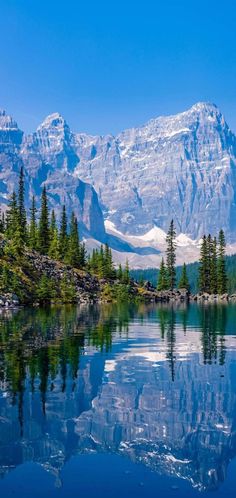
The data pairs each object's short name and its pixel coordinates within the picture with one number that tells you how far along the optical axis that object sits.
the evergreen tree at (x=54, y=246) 167.25
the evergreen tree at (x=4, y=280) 109.12
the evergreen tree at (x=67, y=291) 136.75
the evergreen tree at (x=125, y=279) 193.70
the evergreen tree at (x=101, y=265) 187.88
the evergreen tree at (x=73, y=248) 174.38
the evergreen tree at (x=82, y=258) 183.86
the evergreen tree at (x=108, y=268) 191.88
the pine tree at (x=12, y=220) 141.50
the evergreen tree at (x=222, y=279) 197.88
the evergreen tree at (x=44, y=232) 173.00
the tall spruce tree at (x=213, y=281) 199.12
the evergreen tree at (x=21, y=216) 146.12
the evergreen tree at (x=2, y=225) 150.29
